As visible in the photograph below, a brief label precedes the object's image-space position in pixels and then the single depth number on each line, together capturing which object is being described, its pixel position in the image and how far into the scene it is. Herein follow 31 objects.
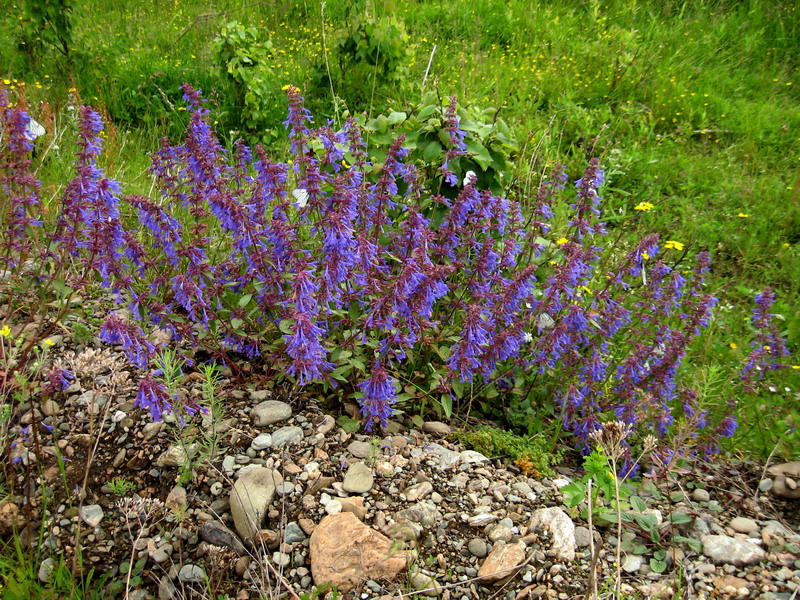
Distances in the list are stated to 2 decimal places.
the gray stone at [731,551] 2.29
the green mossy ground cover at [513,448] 2.74
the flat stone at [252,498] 2.25
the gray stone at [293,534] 2.25
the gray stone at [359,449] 2.62
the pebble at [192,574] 2.17
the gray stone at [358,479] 2.44
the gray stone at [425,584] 2.06
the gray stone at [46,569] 2.19
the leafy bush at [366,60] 5.63
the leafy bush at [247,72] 5.59
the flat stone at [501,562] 2.12
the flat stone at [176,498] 2.38
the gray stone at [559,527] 2.23
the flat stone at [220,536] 2.24
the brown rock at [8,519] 2.33
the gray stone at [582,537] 2.30
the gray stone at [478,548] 2.22
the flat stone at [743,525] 2.52
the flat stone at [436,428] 2.94
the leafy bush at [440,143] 3.20
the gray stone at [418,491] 2.41
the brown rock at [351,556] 2.07
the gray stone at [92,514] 2.36
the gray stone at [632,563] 2.28
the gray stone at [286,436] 2.63
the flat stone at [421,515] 2.30
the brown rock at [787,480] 2.71
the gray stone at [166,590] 2.14
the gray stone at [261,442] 2.60
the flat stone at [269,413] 2.71
